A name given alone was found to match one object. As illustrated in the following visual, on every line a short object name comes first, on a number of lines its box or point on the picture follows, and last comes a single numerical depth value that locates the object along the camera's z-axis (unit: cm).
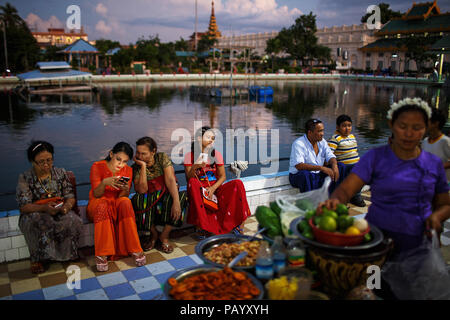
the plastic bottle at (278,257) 216
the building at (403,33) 4800
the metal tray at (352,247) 196
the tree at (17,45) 3678
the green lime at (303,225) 213
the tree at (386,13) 6262
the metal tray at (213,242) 251
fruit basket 195
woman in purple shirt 223
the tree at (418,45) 4422
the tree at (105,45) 5656
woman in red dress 416
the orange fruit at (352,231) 196
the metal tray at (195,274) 200
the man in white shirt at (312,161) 468
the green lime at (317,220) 207
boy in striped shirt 518
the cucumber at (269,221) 247
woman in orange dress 356
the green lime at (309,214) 218
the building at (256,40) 8050
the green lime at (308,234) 206
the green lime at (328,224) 198
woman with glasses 343
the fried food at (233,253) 237
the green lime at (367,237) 208
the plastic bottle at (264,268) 214
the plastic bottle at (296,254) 222
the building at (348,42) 6359
